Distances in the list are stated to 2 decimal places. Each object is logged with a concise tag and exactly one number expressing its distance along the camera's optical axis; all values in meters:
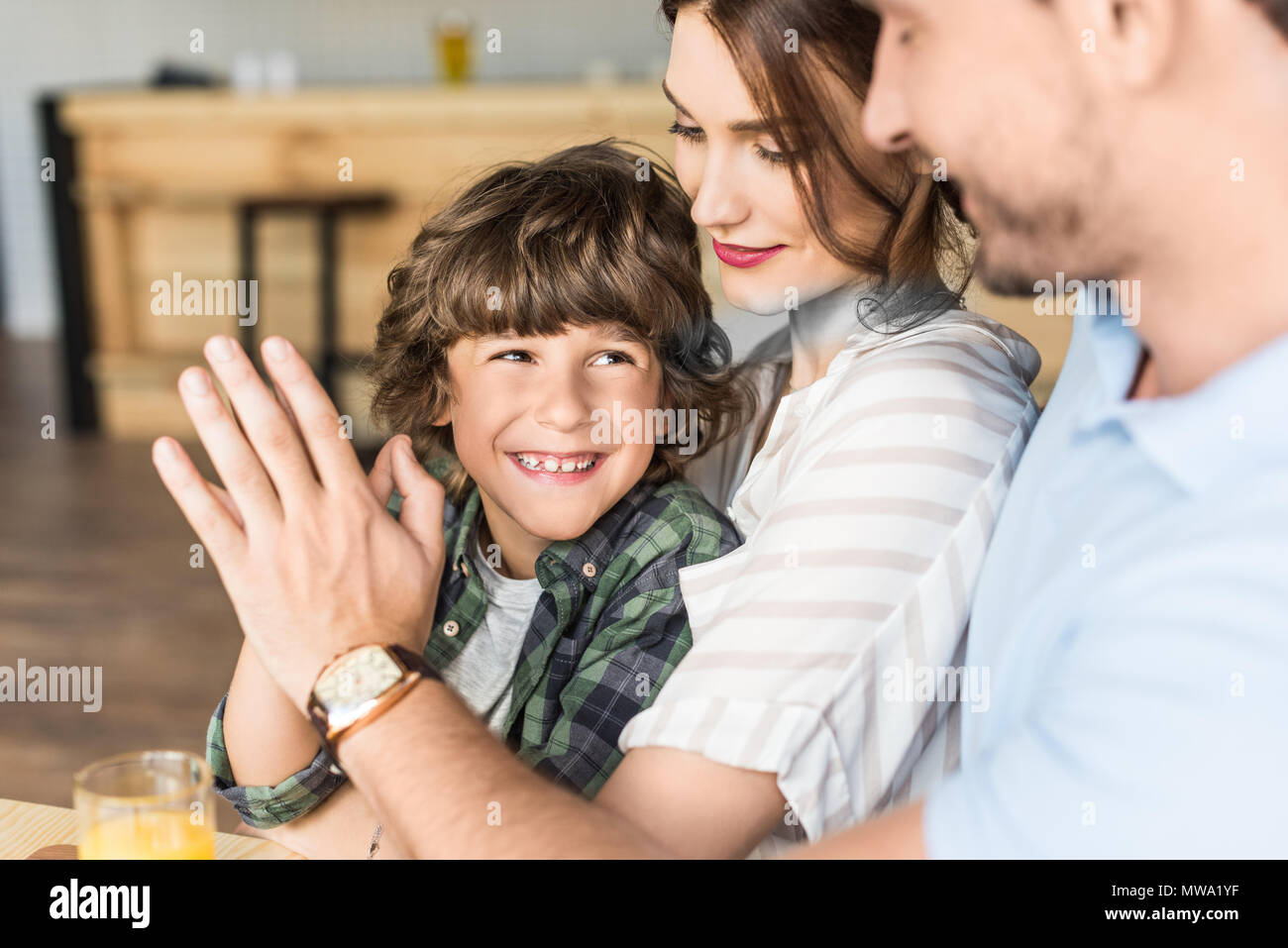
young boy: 1.08
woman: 0.80
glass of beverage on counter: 4.26
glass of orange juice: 0.73
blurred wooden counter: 4.07
